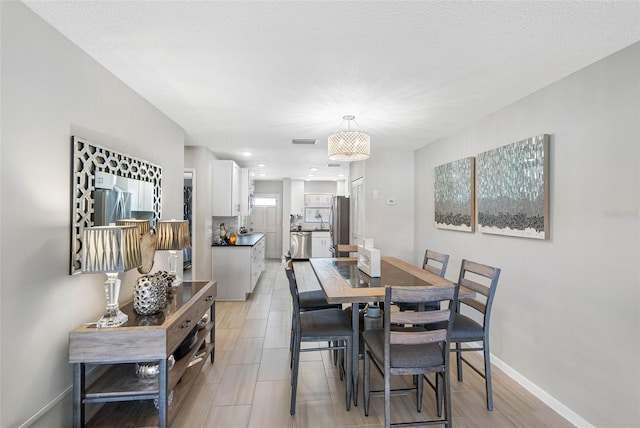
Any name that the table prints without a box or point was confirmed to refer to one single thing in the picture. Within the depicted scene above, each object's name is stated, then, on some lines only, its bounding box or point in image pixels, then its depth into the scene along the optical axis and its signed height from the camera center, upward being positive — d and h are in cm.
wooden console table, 171 -91
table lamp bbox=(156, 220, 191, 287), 245 -17
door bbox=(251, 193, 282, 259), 917 -17
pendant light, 293 +66
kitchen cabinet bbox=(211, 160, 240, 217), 515 +43
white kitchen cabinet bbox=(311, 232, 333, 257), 881 -80
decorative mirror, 182 +17
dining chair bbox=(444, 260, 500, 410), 222 -82
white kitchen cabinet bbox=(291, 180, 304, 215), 899 +50
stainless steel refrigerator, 629 -15
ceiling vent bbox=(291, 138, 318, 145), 416 +100
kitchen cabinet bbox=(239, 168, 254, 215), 605 +47
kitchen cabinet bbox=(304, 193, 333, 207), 949 +47
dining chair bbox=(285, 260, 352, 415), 218 -85
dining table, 208 -53
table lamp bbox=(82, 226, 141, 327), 163 -19
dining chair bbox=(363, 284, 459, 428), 180 -77
